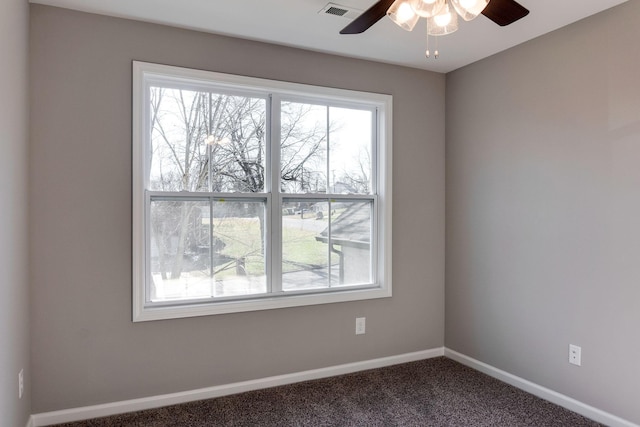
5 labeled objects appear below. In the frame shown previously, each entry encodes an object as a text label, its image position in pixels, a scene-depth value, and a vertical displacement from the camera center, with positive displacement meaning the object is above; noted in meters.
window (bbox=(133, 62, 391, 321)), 2.74 +0.17
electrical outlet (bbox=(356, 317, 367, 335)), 3.33 -0.86
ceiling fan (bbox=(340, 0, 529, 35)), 1.66 +0.90
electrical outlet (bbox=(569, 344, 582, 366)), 2.64 -0.89
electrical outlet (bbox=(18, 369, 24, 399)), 2.17 -0.87
